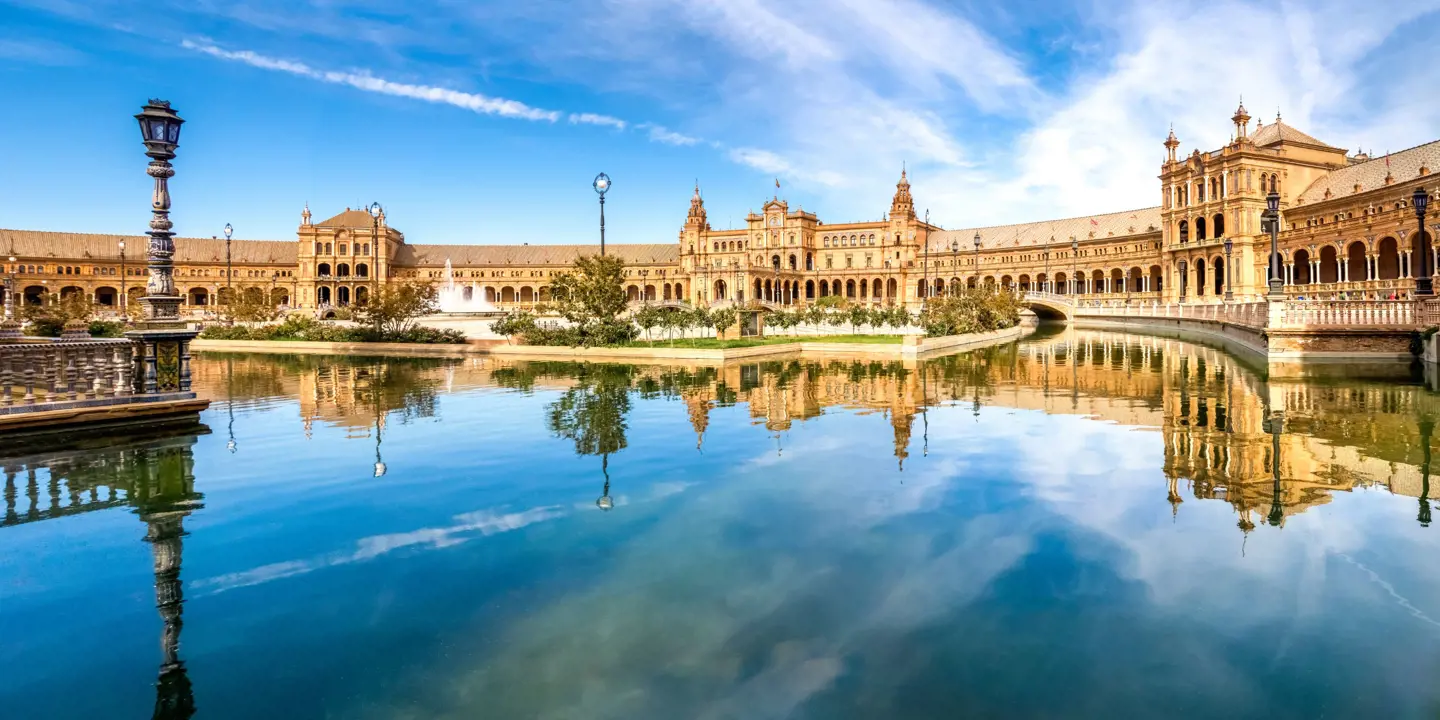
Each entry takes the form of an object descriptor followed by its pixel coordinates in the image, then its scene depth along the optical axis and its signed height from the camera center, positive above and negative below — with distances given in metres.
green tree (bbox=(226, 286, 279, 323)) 41.86 +3.98
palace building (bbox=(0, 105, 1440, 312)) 64.19 +13.48
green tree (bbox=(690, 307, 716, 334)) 32.91 +2.23
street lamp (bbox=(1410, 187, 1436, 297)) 21.62 +3.00
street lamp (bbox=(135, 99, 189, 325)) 12.54 +2.98
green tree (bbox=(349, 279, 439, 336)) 33.25 +3.09
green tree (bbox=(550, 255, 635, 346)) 29.53 +2.80
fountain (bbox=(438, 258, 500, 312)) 72.57 +9.01
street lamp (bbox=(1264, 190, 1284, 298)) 23.91 +4.44
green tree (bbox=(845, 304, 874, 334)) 36.69 +2.45
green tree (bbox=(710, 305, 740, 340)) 31.38 +2.11
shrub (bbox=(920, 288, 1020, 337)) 36.69 +2.65
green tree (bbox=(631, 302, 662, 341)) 31.03 +2.16
